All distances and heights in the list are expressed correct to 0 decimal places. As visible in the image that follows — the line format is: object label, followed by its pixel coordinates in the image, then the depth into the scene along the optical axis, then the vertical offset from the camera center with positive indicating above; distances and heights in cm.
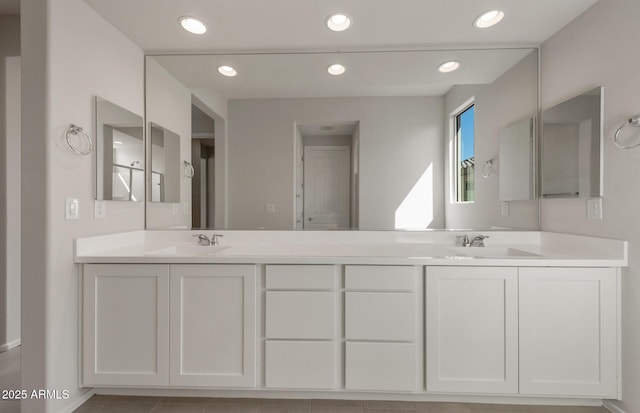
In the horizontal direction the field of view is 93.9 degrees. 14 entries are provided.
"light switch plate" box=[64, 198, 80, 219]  153 -1
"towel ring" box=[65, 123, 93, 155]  153 +36
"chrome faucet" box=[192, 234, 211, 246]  213 -25
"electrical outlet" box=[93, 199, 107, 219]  172 -2
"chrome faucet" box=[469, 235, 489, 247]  205 -24
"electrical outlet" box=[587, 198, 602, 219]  161 -1
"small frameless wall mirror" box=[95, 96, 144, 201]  175 +33
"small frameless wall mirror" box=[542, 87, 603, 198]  160 +35
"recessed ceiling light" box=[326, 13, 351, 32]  178 +112
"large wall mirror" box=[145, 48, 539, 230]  207 +51
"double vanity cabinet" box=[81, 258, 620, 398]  154 -64
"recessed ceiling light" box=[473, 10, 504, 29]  174 +112
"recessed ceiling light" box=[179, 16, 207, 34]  181 +112
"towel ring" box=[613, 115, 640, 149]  138 +37
